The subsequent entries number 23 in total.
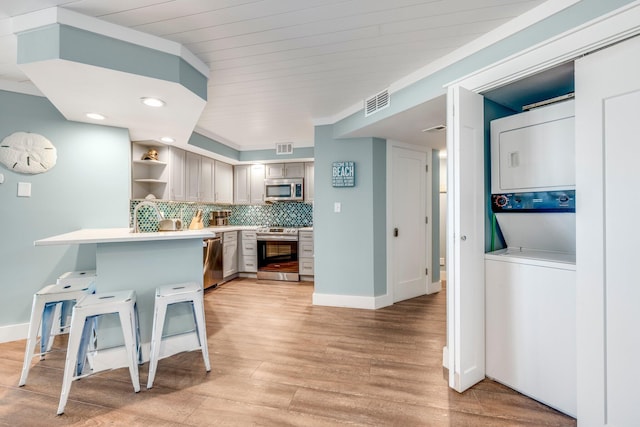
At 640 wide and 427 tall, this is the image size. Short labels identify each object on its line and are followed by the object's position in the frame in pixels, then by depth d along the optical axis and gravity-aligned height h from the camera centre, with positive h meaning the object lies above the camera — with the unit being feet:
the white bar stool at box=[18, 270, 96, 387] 6.14 -2.18
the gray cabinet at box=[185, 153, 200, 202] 13.93 +1.89
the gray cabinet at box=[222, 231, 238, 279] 14.92 -2.24
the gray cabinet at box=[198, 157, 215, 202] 14.88 +1.84
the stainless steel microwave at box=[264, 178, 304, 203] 16.19 +1.38
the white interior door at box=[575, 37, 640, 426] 4.08 -0.36
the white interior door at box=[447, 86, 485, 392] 5.74 -0.56
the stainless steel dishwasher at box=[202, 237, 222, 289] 13.30 -2.44
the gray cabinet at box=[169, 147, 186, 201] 12.86 +1.90
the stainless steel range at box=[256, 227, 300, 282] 15.57 -2.35
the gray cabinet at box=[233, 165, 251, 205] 17.35 +1.83
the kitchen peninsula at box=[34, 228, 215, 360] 6.73 -1.26
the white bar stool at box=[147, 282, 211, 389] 6.09 -2.20
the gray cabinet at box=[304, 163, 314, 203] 16.22 +1.86
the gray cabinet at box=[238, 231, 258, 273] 15.97 -2.34
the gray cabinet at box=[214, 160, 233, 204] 16.15 +1.89
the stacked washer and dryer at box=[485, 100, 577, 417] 5.27 -1.02
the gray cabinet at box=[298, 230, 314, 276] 15.29 -2.24
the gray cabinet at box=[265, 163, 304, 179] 16.46 +2.59
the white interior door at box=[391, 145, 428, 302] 11.76 -0.49
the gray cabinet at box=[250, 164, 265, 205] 17.15 +1.82
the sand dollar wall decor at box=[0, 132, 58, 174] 8.12 +1.87
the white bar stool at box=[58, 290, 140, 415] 5.31 -2.32
